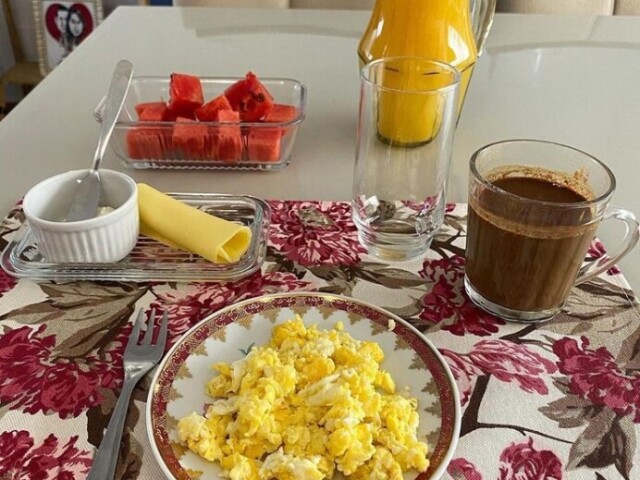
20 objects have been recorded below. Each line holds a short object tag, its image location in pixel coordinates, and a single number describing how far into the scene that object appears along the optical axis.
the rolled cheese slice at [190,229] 0.74
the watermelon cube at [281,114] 0.95
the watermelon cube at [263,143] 0.91
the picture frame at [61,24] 2.48
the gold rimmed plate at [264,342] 0.52
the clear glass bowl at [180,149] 0.90
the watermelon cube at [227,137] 0.90
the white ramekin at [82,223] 0.70
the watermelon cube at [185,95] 0.94
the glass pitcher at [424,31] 0.86
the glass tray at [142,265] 0.72
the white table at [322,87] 0.94
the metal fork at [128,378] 0.52
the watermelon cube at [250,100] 0.95
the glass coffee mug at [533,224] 0.63
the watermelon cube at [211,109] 0.92
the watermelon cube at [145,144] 0.90
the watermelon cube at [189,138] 0.90
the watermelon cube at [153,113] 0.94
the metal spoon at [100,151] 0.75
